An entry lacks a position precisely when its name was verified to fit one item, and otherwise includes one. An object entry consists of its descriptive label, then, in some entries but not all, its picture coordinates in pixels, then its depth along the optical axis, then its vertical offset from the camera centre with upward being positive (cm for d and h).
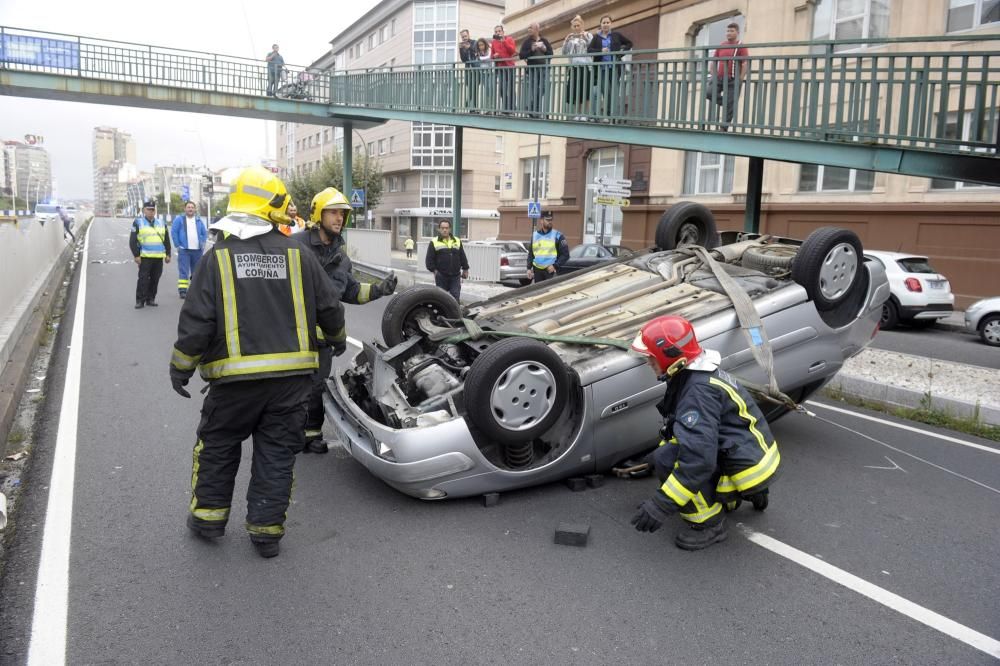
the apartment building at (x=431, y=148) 5341 +572
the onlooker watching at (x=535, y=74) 1381 +290
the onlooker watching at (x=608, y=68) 1202 +268
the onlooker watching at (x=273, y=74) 2222 +444
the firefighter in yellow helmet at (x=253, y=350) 348 -62
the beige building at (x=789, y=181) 1509 +143
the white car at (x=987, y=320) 1180 -130
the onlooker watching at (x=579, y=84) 1273 +254
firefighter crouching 354 -104
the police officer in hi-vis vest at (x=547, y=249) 1129 -33
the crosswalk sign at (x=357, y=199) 2264 +77
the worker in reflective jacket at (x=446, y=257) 1111 -49
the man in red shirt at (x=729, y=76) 1019 +222
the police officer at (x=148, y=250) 1249 -56
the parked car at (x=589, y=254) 1841 -64
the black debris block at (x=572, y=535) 380 -159
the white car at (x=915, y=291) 1288 -93
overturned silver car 407 -83
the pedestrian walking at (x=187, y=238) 1296 -36
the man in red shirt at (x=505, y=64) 1473 +334
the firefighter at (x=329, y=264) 516 -31
